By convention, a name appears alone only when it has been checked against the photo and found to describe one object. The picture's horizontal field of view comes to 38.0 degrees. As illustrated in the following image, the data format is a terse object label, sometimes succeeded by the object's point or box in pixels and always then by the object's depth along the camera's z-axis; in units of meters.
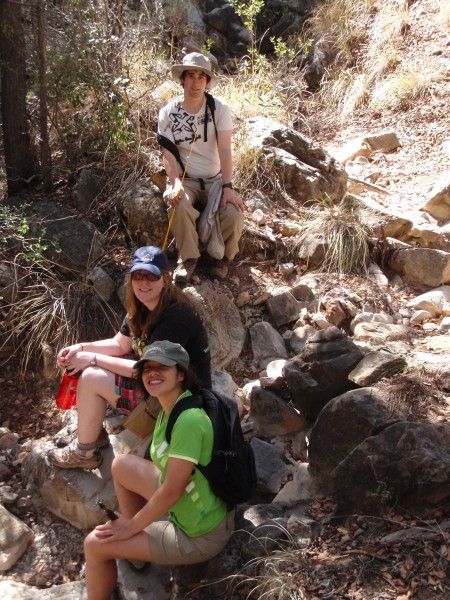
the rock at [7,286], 4.71
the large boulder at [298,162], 5.93
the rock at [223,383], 4.21
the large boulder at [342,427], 3.29
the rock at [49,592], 3.21
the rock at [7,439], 4.30
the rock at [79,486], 3.70
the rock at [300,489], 3.38
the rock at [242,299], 4.86
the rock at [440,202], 5.85
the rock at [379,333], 4.34
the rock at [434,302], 4.84
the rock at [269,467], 3.61
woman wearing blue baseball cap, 3.25
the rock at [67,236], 4.96
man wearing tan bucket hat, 4.44
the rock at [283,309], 4.82
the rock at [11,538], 3.58
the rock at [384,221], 5.41
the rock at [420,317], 4.79
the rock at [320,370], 3.75
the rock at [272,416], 3.94
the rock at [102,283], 4.78
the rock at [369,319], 4.65
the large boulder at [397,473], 2.85
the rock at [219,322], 4.55
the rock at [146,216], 5.06
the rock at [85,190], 5.44
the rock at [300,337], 4.65
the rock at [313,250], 5.22
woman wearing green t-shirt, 2.65
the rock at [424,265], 5.15
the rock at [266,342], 4.62
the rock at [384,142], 7.16
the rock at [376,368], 3.62
